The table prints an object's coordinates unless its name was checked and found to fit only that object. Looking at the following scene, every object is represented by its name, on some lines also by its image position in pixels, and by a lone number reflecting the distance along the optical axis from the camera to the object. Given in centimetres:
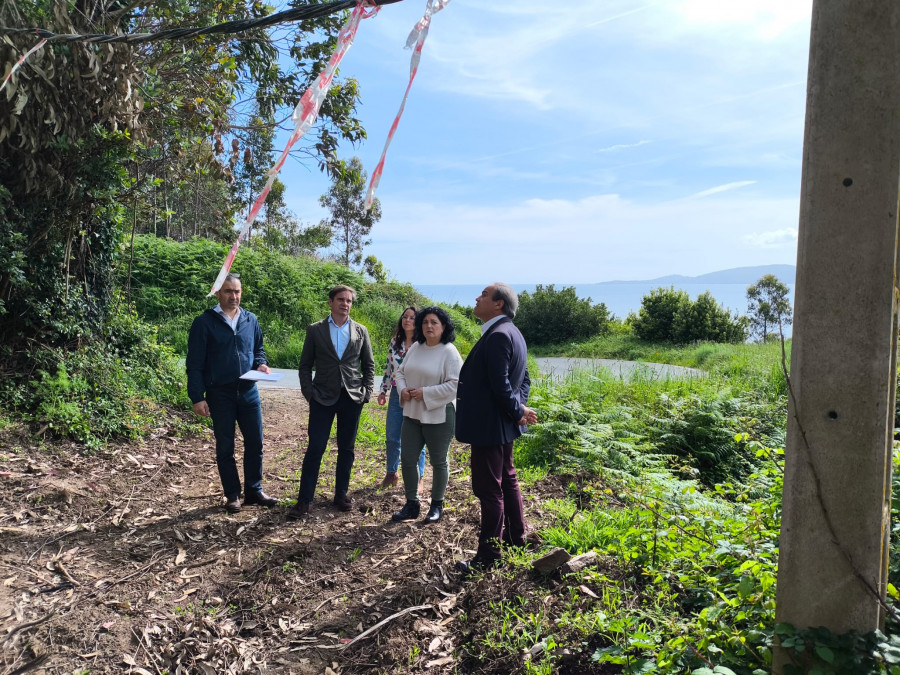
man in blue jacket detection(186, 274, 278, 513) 518
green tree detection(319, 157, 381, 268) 4703
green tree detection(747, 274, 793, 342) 4231
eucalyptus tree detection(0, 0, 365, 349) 651
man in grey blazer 528
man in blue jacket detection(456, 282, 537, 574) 404
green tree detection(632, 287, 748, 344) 3275
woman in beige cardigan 496
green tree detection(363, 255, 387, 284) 3937
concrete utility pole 199
